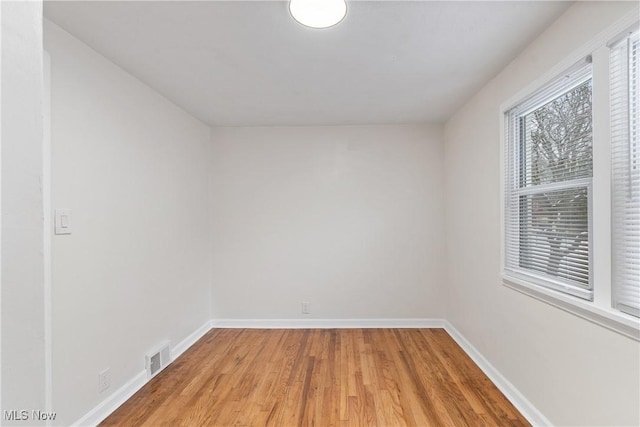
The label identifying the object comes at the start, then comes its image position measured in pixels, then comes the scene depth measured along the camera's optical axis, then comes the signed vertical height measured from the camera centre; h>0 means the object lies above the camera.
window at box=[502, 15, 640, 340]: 1.31 +0.14
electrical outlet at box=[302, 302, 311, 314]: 3.64 -1.15
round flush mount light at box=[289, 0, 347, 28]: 1.48 +1.05
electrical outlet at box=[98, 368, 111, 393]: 1.97 -1.11
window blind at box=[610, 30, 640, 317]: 1.28 +0.17
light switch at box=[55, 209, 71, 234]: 1.68 -0.03
